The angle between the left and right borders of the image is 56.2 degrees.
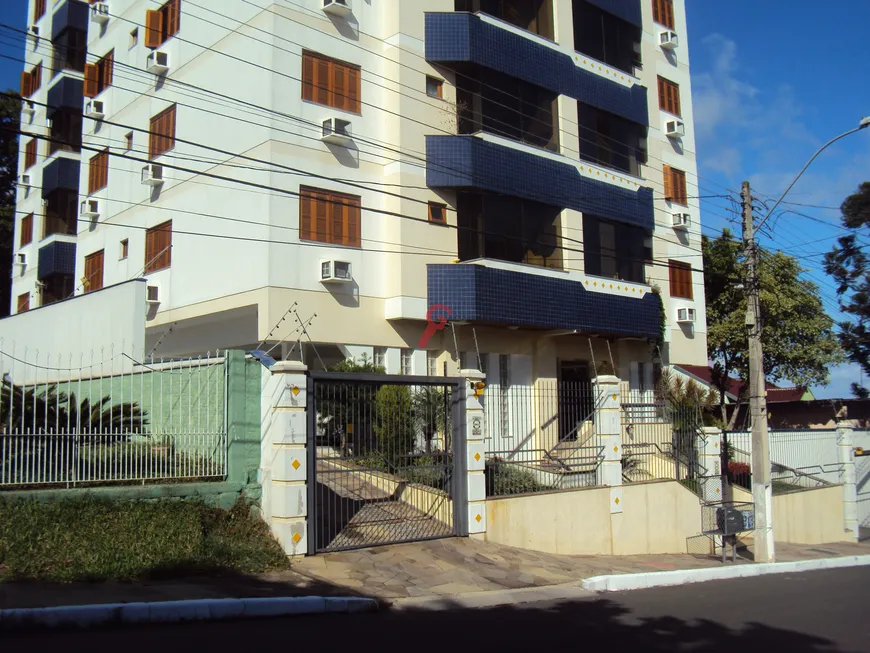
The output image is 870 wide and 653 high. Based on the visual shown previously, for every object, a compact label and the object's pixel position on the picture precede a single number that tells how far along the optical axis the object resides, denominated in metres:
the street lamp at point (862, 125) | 14.66
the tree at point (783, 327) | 28.62
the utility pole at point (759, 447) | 15.65
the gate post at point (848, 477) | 23.69
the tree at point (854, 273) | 31.62
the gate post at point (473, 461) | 13.15
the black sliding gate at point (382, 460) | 12.00
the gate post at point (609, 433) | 15.76
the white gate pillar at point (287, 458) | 11.09
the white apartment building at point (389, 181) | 18.62
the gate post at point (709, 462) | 18.34
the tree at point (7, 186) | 33.50
